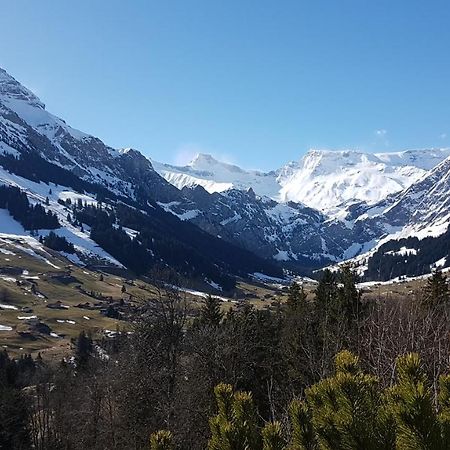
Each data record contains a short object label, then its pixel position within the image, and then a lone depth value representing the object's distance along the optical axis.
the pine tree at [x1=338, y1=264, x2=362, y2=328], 46.88
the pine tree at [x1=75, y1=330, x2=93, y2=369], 106.65
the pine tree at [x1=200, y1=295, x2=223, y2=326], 55.81
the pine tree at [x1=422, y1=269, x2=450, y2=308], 49.12
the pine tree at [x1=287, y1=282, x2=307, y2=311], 63.49
